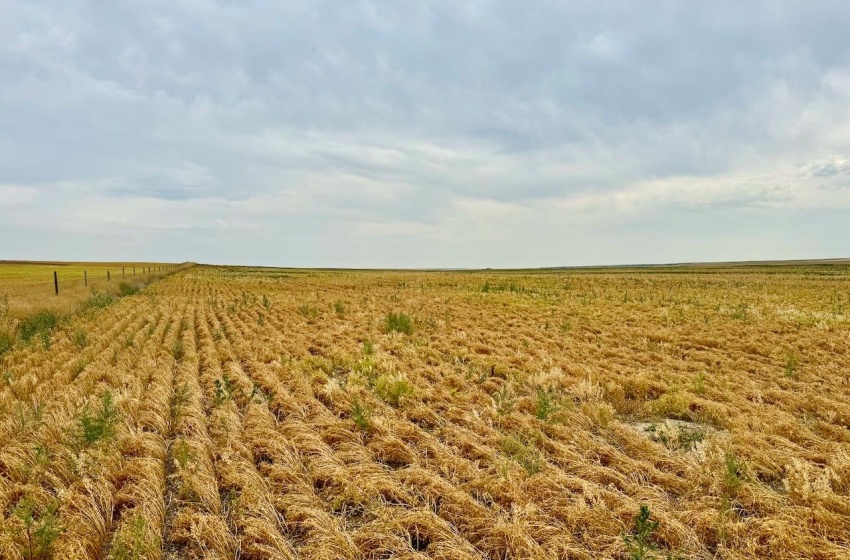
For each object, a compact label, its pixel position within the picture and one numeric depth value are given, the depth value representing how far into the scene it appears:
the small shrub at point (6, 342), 11.77
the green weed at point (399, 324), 14.30
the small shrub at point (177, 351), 11.02
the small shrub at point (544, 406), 6.69
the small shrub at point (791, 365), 9.38
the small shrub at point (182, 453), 5.05
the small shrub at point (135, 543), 3.62
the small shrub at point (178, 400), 6.99
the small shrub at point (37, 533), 3.66
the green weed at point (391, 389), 7.66
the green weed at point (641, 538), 3.42
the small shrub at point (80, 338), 11.96
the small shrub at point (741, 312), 17.22
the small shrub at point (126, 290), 29.21
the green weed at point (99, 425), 5.60
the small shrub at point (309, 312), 17.39
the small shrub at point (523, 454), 5.12
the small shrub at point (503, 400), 7.05
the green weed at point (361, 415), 6.33
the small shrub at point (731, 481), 4.66
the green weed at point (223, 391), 7.41
